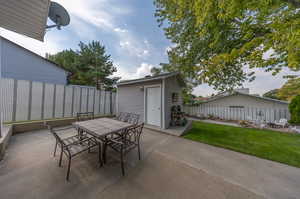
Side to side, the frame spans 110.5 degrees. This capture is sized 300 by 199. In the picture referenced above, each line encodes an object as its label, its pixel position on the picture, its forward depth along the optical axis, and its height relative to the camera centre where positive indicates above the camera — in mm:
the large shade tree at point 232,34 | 2420 +2313
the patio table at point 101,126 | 2128 -635
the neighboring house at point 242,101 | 7594 +152
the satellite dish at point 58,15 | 2527 +2157
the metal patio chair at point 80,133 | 2763 -933
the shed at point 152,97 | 4906 +232
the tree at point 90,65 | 11438 +4022
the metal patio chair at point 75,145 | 1806 -949
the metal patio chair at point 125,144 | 2213 -994
